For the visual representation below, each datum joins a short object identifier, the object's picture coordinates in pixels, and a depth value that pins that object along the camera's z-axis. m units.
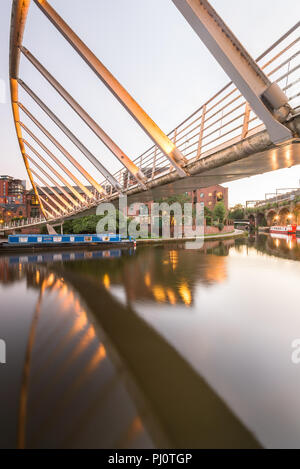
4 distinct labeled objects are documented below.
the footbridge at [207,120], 4.04
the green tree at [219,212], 47.25
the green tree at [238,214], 99.31
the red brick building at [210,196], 69.56
